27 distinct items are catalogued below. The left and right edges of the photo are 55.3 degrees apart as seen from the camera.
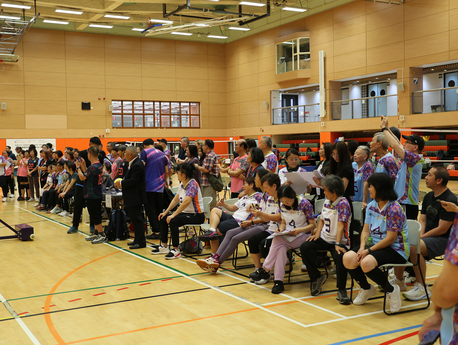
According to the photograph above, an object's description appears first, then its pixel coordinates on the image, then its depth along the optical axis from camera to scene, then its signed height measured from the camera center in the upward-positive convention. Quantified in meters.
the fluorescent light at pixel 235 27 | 22.97 +6.57
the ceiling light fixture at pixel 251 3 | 18.30 +6.27
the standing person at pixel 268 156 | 6.84 -0.08
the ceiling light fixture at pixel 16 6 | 17.50 +6.12
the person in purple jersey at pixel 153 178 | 8.02 -0.45
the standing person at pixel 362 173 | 6.04 -0.34
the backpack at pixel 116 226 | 8.32 -1.37
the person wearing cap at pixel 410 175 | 5.67 -0.36
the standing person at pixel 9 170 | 14.68 -0.45
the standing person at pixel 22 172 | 14.50 -0.52
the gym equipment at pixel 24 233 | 8.39 -1.49
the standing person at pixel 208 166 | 8.00 -0.25
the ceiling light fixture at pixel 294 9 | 20.23 +6.58
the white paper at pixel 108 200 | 8.19 -0.85
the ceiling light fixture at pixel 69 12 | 19.03 +6.34
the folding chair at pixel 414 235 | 4.46 -0.90
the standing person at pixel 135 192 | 7.40 -0.65
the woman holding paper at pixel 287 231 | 5.07 -0.96
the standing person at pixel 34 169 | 14.23 -0.42
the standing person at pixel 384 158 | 5.85 -0.13
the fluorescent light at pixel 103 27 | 22.22 +6.72
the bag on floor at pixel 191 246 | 7.02 -1.50
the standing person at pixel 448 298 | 1.43 -0.51
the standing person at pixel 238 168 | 7.41 -0.29
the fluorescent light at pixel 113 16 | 20.16 +6.45
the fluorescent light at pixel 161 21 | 21.84 +6.66
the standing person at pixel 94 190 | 8.23 -0.67
